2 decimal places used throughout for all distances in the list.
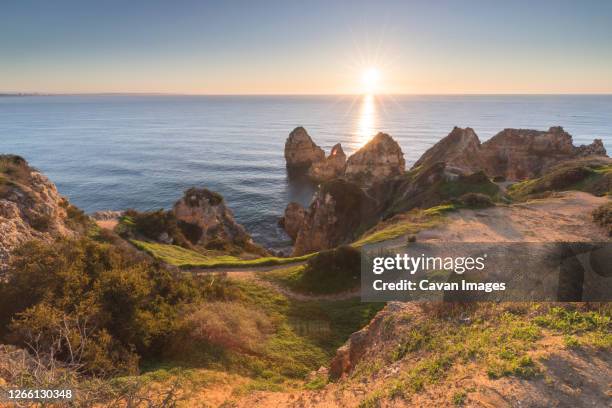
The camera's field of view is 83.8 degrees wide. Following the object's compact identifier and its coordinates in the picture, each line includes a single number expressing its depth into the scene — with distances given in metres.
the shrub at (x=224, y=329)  15.24
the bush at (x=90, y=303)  11.80
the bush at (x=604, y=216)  26.65
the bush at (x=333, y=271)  23.23
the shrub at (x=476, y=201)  33.31
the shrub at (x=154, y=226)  37.73
